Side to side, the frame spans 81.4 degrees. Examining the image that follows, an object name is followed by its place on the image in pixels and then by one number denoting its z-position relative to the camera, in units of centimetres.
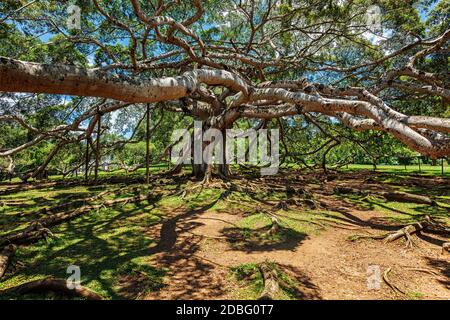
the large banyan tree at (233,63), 314
